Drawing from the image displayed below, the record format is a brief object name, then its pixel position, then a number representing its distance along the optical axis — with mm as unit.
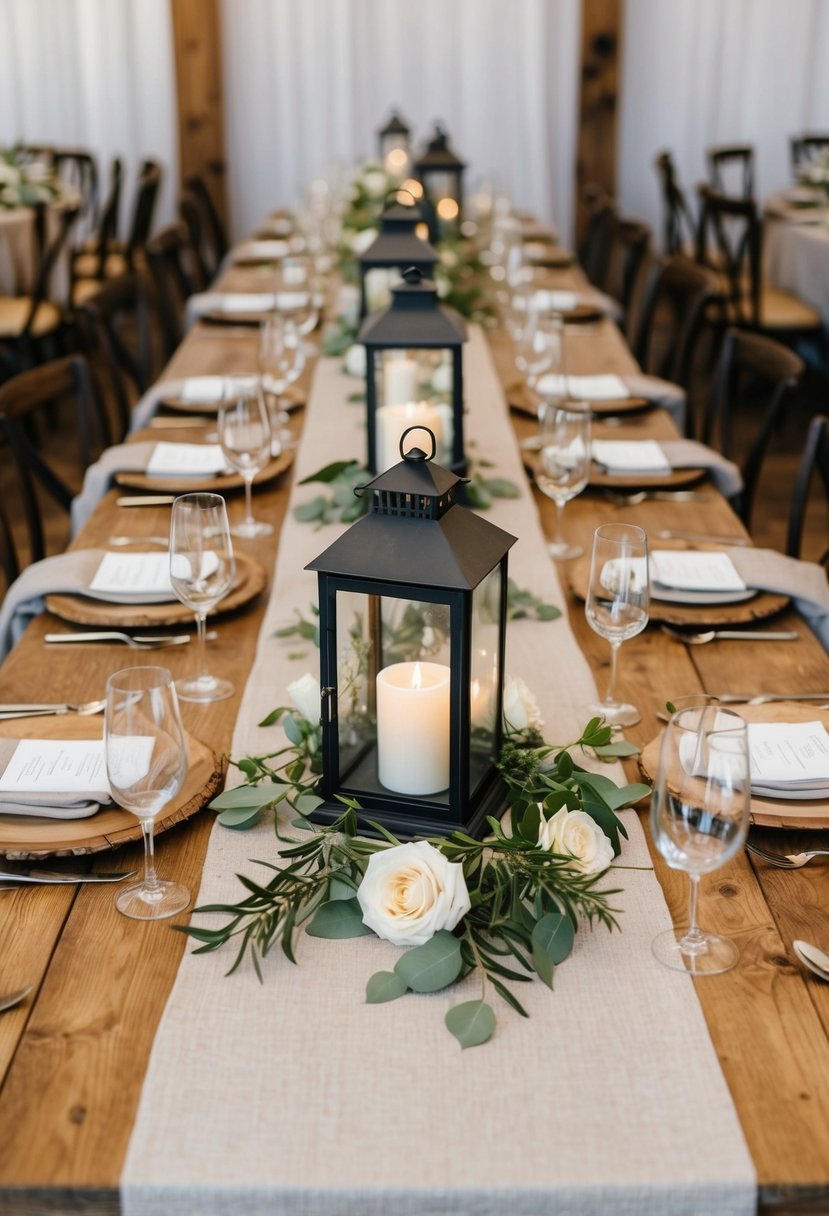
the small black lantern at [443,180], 3854
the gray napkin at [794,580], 1788
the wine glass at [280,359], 2562
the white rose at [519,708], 1313
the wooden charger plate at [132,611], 1746
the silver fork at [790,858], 1248
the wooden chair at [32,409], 2311
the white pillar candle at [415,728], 1182
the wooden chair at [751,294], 4693
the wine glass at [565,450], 1916
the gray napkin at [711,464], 2367
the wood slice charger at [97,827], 1218
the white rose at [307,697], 1282
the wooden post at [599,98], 7062
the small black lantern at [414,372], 1977
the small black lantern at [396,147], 4600
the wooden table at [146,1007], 903
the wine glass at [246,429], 1966
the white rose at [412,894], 1059
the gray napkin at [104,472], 2330
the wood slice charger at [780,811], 1269
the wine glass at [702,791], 989
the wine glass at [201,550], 1485
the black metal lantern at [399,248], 2418
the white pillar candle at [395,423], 2023
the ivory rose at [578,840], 1140
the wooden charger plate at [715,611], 1759
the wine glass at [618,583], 1421
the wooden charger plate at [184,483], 2283
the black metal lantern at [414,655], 1143
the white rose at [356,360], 2883
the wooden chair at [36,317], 4797
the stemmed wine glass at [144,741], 1080
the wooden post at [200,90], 6855
